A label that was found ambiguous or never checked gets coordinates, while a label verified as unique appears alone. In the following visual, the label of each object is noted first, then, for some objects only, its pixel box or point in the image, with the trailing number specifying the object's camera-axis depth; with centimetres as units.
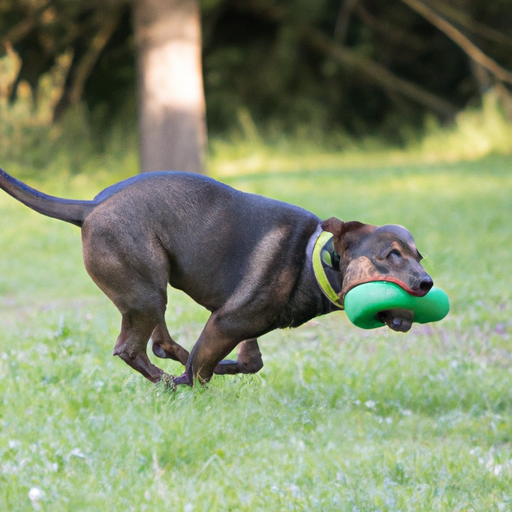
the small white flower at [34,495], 635
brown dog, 811
